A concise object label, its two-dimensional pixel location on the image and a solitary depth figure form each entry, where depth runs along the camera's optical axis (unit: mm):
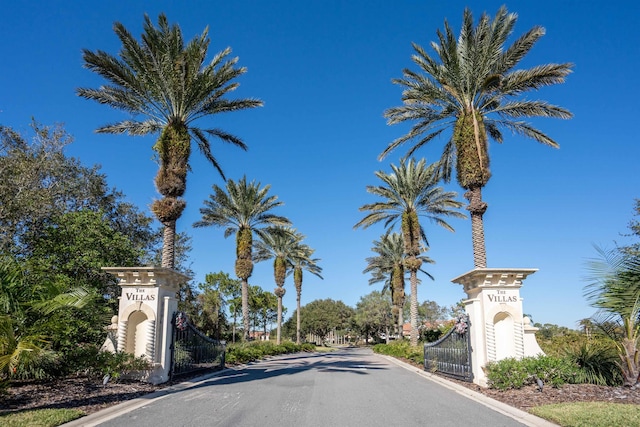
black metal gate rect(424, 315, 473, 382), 12328
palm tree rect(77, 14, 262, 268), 15078
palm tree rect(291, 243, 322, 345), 43875
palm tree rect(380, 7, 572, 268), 15633
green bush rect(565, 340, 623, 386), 9648
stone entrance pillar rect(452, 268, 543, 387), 11312
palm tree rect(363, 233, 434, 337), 36562
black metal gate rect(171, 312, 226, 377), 12844
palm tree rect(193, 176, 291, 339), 29203
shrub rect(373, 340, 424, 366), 19766
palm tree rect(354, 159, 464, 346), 27109
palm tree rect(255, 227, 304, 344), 39781
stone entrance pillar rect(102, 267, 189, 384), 11852
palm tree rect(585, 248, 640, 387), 9008
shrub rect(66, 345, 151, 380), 10594
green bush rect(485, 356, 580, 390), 9938
